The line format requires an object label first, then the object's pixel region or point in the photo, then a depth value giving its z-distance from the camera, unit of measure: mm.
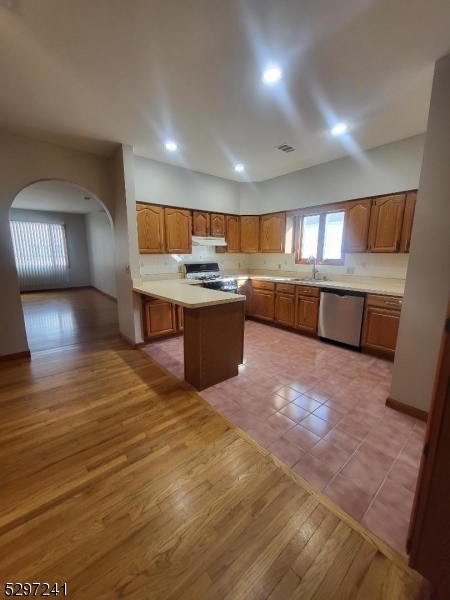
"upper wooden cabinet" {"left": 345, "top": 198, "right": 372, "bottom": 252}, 3620
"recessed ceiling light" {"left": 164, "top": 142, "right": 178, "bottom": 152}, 3265
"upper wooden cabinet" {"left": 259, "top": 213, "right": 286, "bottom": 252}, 4848
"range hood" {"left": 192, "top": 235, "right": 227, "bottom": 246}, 4551
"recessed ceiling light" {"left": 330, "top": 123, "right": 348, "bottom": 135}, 2801
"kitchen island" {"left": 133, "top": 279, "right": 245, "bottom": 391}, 2502
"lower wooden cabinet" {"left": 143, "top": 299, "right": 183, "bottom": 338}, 3775
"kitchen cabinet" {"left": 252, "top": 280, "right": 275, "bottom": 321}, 4688
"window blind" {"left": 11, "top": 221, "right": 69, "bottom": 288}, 8008
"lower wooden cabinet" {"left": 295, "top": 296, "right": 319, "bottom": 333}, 4008
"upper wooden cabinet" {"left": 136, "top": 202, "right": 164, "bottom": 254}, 3809
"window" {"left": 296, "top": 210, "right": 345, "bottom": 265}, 4188
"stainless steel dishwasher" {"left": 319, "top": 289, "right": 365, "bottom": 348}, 3463
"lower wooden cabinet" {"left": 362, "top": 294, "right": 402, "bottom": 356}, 3104
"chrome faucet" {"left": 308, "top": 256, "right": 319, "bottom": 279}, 4449
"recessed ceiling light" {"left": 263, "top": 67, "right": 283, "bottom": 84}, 1912
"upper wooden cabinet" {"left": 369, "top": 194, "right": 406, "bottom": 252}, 3281
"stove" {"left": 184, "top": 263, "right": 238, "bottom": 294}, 4402
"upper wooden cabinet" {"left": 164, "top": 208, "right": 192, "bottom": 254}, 4148
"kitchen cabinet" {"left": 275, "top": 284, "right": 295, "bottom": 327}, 4348
